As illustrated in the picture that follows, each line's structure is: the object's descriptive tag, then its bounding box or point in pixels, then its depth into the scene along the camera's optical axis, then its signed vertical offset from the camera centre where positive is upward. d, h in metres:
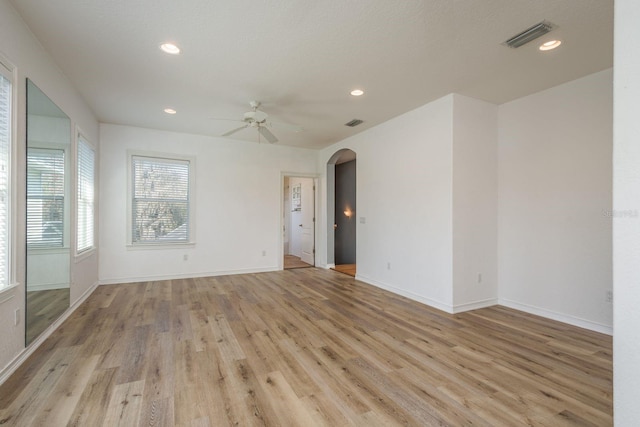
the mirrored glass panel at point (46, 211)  2.56 +0.01
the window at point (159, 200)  5.34 +0.24
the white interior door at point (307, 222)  7.26 -0.23
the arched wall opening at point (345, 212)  7.74 +0.04
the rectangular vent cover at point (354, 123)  4.84 +1.53
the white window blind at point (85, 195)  3.96 +0.25
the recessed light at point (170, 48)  2.67 +1.52
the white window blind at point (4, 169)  2.13 +0.31
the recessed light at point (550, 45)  2.59 +1.51
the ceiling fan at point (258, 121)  3.88 +1.26
